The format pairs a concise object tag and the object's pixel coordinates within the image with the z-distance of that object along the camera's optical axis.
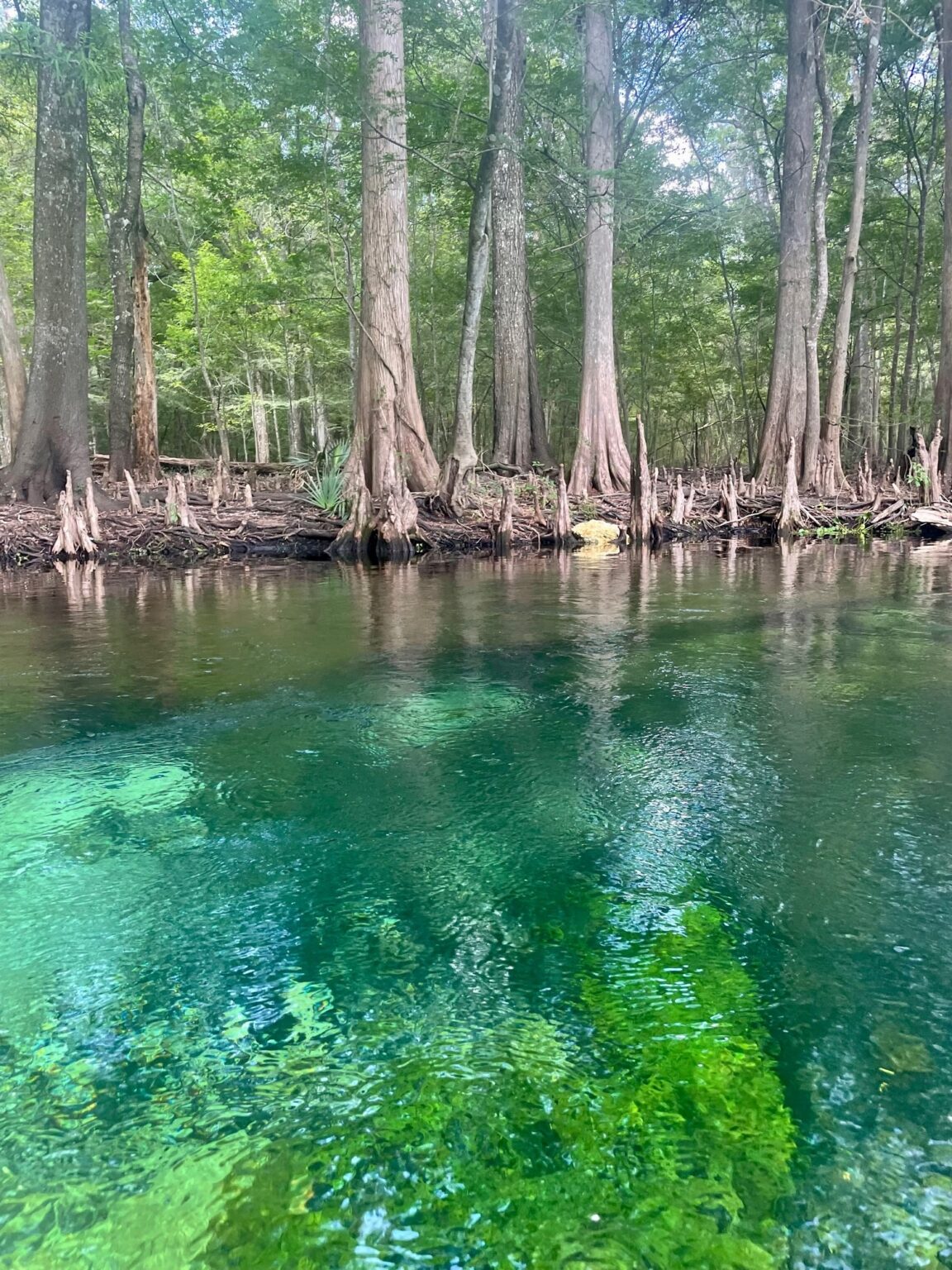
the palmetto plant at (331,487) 11.79
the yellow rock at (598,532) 12.52
